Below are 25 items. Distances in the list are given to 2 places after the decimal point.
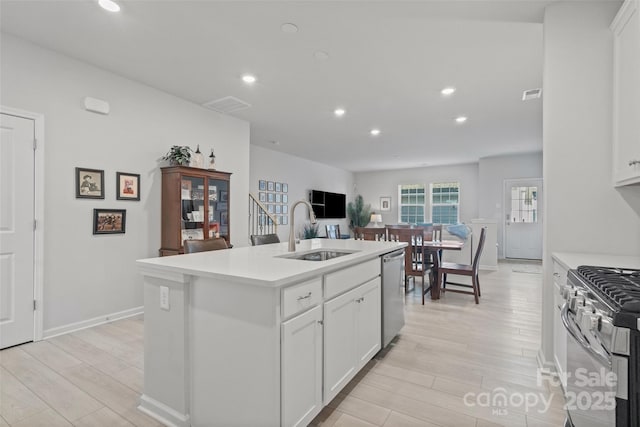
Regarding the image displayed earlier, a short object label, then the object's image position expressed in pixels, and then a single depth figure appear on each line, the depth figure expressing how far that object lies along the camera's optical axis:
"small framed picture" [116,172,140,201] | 3.36
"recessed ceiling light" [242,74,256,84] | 3.39
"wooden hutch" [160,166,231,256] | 3.64
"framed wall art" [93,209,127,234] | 3.18
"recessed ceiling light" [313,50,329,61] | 2.87
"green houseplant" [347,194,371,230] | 10.14
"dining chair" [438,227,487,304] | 3.93
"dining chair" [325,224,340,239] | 8.74
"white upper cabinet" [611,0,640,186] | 1.68
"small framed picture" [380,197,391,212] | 10.22
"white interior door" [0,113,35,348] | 2.61
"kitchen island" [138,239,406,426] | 1.38
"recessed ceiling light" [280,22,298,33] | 2.48
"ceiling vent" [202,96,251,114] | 4.01
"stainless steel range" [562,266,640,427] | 0.90
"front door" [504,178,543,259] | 7.49
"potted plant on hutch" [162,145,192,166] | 3.70
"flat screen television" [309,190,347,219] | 8.55
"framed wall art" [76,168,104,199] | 3.04
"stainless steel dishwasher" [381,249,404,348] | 2.52
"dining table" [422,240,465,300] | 4.19
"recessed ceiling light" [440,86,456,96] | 3.65
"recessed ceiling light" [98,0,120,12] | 2.21
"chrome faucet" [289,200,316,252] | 2.42
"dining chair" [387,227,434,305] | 4.03
